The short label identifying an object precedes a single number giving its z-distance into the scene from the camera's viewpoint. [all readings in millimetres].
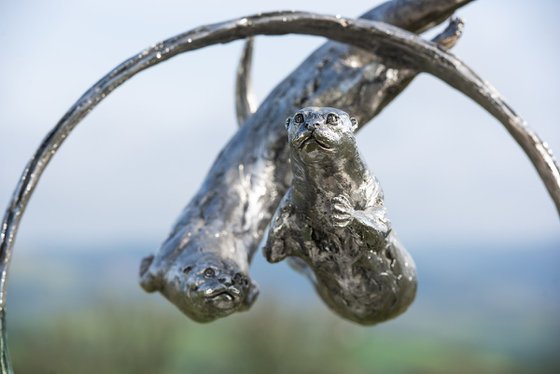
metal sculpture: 4355
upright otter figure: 3973
